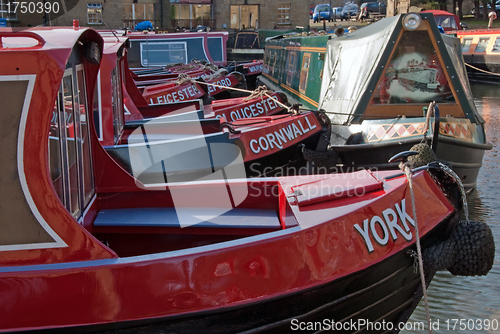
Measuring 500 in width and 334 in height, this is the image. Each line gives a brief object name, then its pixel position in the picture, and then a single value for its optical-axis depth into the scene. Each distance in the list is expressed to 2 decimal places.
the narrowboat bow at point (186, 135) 4.98
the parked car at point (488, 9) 37.31
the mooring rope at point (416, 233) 2.92
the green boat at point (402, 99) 5.99
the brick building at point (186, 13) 29.89
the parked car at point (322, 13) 39.97
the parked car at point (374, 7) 37.79
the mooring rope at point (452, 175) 3.26
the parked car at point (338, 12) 42.62
